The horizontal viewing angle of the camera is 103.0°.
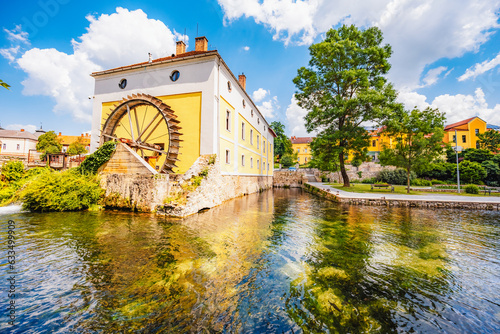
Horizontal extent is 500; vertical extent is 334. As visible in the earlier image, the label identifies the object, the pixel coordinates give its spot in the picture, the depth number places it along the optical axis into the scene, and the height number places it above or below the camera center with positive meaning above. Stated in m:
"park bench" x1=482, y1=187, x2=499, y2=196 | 14.05 -1.00
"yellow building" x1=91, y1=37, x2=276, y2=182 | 10.82 +3.99
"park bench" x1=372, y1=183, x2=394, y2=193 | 16.45 -0.70
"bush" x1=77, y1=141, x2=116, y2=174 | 9.19 +0.71
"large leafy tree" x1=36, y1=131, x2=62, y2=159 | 31.44 +4.98
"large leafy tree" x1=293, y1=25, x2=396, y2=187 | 15.81 +7.88
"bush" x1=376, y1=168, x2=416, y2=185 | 24.34 +0.08
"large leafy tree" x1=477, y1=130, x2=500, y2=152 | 31.70 +6.15
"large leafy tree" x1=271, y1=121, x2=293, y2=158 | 42.88 +7.71
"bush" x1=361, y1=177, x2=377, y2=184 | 28.63 -0.53
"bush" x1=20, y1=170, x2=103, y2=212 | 7.89 -0.76
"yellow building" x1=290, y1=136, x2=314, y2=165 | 55.97 +7.41
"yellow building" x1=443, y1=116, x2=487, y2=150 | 35.84 +8.21
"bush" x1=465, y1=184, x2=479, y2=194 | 14.46 -0.87
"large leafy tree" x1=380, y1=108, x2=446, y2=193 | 13.75 +2.72
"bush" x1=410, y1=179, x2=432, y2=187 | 22.27 -0.67
